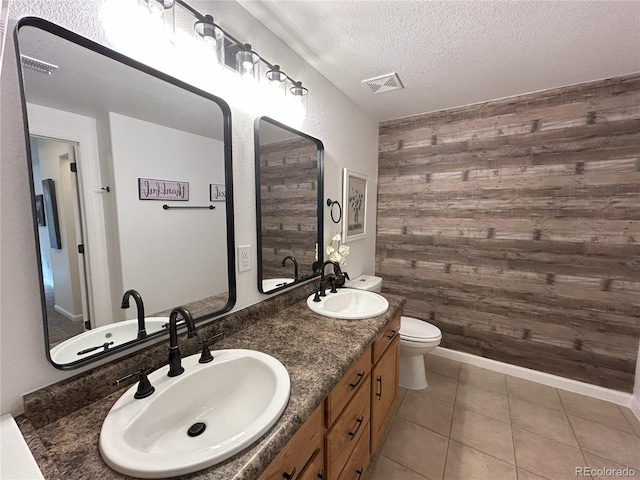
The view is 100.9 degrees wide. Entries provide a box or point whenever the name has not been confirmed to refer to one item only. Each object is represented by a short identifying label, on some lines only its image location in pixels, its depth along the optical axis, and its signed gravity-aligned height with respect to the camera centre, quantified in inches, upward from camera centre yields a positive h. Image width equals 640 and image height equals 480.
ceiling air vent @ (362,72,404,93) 70.7 +36.5
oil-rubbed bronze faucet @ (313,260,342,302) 64.0 -17.3
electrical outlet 49.4 -8.3
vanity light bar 37.1 +26.9
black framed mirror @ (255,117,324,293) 53.2 +2.3
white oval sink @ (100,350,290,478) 22.1 -21.2
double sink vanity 23.7 -21.3
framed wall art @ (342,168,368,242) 83.7 +3.0
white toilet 75.4 -36.9
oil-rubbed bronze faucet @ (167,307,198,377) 33.2 -17.0
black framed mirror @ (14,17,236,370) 28.0 +2.9
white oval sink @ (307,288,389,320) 60.1 -21.7
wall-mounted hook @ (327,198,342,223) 75.6 +2.6
